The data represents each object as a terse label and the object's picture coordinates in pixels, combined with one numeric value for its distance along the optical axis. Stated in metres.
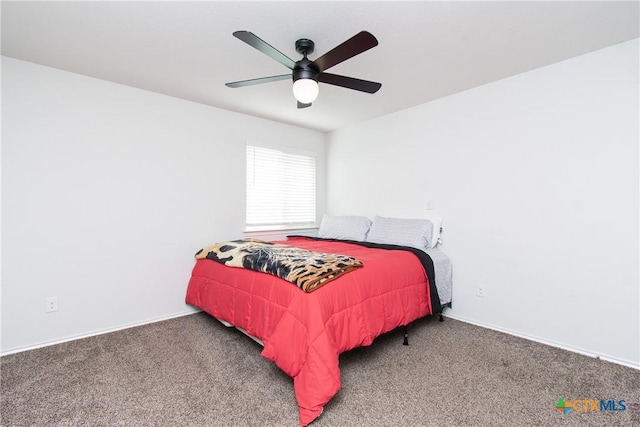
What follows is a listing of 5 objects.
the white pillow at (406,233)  3.03
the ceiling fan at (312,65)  1.59
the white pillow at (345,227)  3.58
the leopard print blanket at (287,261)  1.93
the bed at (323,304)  1.66
